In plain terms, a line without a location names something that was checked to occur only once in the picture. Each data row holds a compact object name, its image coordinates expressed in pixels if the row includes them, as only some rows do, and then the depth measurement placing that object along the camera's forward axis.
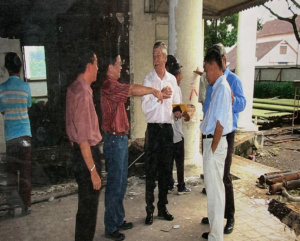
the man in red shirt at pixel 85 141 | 2.68
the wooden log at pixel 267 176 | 4.96
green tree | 16.28
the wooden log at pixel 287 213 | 3.65
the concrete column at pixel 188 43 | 5.21
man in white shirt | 3.71
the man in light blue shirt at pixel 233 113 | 3.49
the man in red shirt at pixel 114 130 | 3.21
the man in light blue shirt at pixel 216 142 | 2.94
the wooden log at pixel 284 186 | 4.66
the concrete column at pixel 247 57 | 9.20
